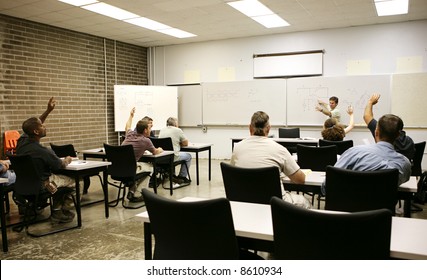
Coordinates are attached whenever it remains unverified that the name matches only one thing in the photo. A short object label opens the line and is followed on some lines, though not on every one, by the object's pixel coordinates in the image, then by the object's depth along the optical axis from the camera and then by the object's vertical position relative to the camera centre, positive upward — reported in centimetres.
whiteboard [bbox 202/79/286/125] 772 +17
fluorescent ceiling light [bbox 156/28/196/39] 733 +162
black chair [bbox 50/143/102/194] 474 -56
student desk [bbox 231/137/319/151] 556 -54
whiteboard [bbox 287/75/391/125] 681 +28
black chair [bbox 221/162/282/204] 231 -49
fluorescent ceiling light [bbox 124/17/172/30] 642 +162
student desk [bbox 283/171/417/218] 245 -58
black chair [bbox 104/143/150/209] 424 -67
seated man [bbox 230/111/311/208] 253 -34
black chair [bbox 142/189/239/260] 138 -49
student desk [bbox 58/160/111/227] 361 -64
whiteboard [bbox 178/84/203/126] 866 +9
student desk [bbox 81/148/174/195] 461 -64
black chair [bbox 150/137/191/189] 527 -58
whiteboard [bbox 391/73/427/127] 649 +19
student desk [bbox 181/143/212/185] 553 -62
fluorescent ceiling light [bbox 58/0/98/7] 529 +161
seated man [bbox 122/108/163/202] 452 -49
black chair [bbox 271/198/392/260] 119 -44
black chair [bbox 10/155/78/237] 327 -73
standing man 678 +1
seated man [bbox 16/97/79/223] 335 -42
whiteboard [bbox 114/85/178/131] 765 +12
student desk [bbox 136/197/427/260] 131 -53
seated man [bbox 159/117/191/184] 546 -50
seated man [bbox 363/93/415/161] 384 -41
